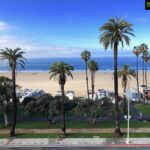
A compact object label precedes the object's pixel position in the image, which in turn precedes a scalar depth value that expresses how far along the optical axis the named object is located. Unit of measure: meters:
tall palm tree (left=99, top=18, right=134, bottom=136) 21.57
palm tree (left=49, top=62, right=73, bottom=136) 22.01
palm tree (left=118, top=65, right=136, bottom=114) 31.08
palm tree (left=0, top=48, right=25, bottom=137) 21.66
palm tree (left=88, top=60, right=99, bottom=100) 38.15
